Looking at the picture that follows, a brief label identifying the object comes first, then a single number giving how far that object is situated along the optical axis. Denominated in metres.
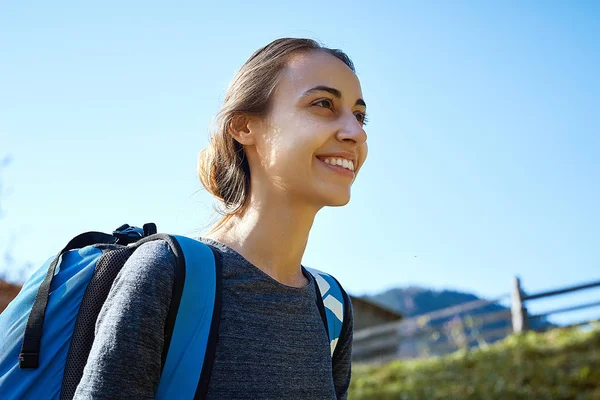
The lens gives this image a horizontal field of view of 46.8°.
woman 1.46
